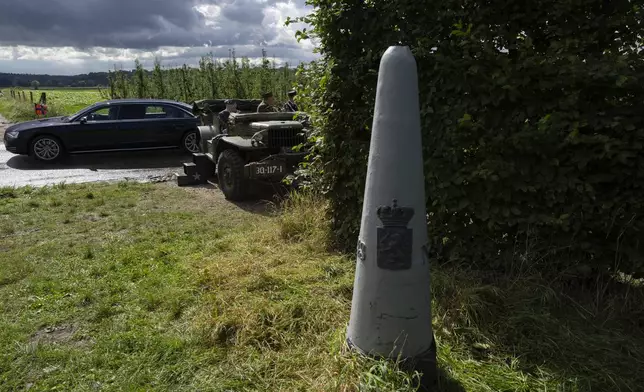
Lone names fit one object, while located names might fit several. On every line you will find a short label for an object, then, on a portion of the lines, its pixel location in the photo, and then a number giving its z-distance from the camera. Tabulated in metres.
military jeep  7.49
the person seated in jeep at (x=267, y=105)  9.79
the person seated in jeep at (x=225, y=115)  9.52
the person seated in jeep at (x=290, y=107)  9.78
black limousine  12.26
